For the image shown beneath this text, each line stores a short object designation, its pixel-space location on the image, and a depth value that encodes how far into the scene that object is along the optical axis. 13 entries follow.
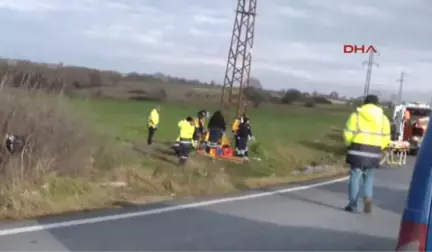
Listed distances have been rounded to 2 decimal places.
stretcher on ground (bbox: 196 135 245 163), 30.08
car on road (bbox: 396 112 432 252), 4.22
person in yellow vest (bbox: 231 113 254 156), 31.72
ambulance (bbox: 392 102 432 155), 39.50
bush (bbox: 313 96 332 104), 118.01
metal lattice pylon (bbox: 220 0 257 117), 50.09
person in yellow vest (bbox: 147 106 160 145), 34.16
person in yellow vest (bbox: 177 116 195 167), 25.19
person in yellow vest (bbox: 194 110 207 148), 29.79
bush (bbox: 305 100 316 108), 112.02
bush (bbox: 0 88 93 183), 13.99
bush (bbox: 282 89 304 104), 114.75
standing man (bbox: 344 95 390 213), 11.59
